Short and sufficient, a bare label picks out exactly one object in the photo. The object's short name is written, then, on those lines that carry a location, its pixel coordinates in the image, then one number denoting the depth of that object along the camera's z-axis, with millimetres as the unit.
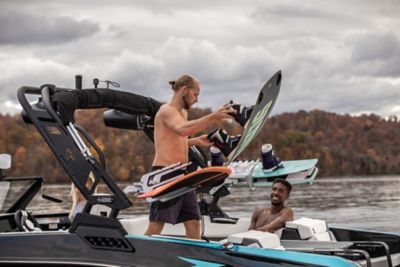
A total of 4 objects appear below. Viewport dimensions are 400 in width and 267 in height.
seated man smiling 6586
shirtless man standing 5391
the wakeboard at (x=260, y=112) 5133
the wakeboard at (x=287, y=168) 6730
